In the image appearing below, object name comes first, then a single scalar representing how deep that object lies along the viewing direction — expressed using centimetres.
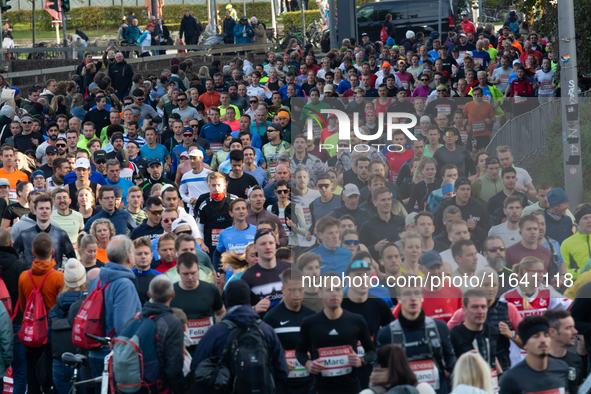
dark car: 5103
